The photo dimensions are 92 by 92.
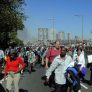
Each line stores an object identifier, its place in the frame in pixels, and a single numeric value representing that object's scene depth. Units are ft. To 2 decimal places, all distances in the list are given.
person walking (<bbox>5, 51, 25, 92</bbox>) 14.45
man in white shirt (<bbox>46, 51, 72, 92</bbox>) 12.61
